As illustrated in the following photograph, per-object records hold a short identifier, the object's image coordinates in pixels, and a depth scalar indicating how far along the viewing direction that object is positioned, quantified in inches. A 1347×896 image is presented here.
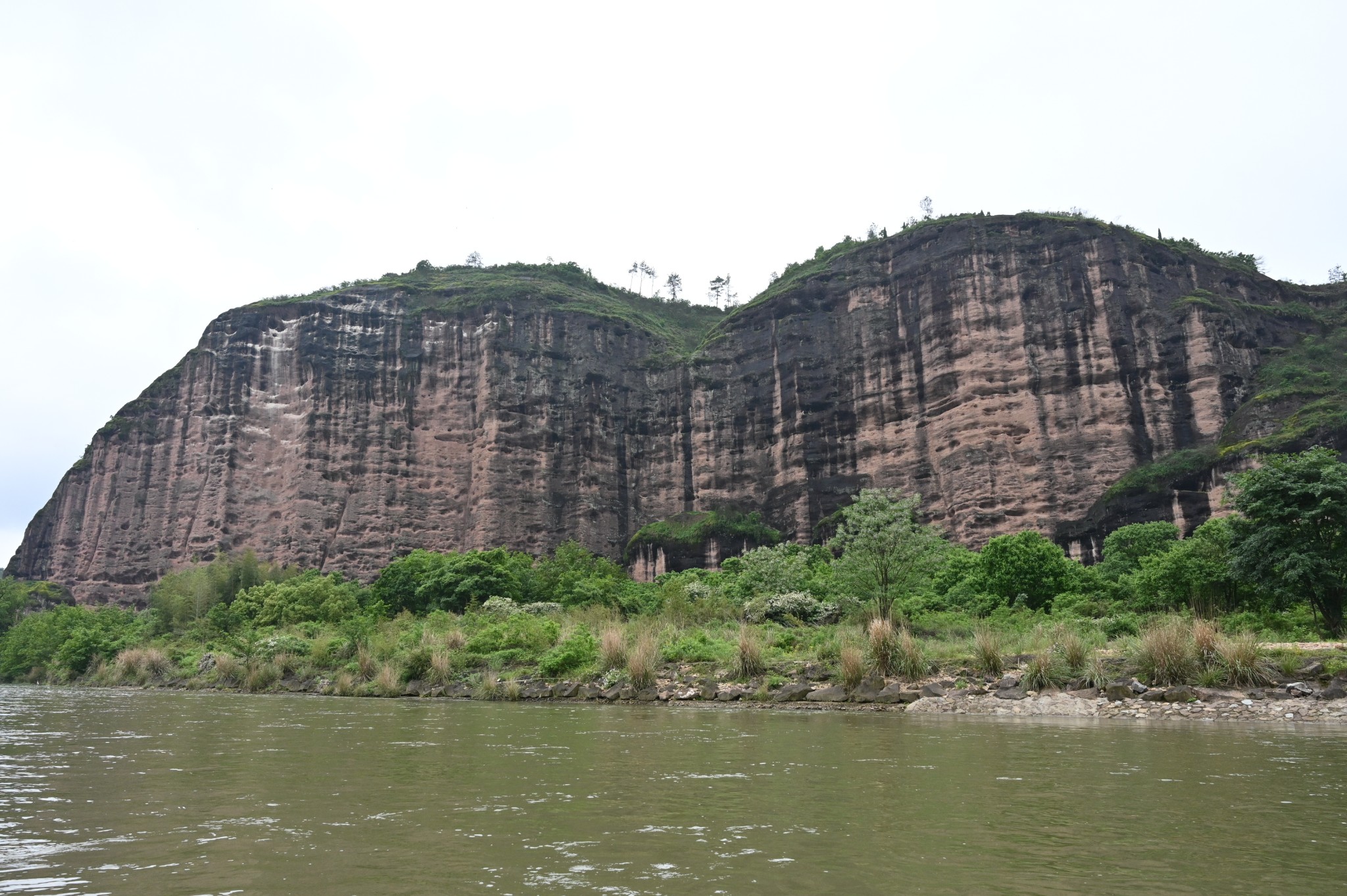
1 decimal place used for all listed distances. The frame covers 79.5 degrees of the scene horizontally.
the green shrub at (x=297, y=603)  2204.7
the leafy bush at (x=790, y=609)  1401.3
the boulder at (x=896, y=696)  796.6
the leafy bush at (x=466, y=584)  2193.7
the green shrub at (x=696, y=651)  1034.1
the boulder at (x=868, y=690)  817.5
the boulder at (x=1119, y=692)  691.4
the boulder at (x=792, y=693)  850.1
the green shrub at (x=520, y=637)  1235.9
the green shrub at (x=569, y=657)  1078.4
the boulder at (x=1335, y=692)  644.7
